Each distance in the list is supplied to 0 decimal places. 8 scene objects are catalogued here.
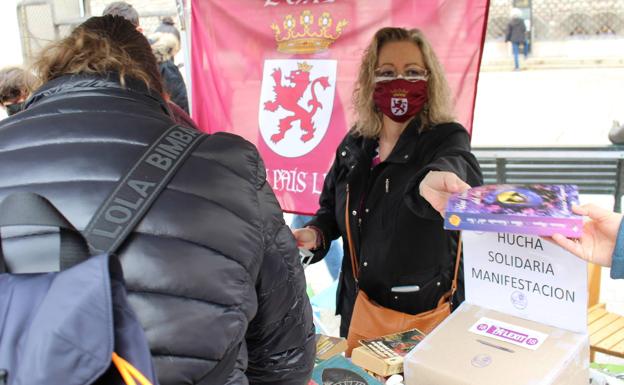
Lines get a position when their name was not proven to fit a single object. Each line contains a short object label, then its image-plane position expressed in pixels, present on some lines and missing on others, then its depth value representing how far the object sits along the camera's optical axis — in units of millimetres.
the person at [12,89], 3855
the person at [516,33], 12812
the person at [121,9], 3980
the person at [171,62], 4625
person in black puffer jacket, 1011
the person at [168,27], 5345
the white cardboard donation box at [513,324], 1294
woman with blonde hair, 2105
